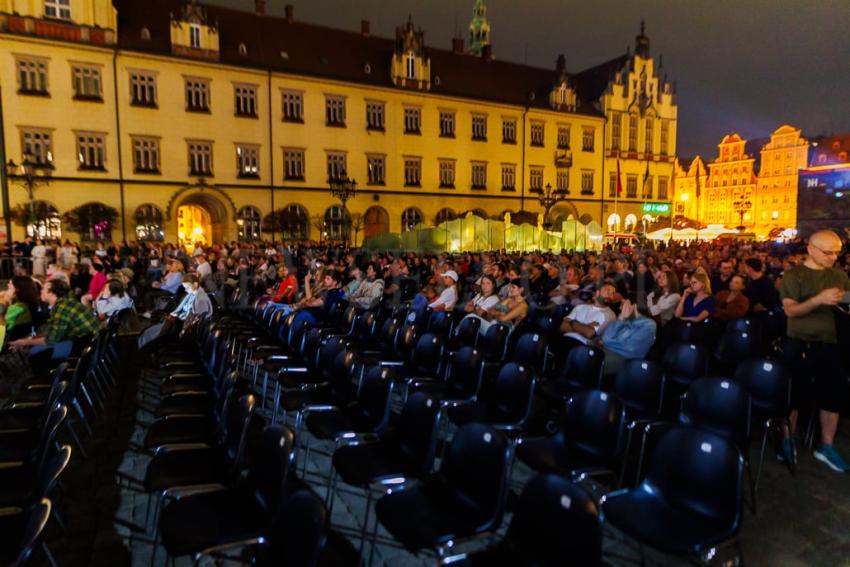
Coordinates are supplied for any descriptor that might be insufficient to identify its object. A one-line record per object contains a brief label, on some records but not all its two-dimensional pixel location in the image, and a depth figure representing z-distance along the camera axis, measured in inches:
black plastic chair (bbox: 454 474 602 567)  90.0
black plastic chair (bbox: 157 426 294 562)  107.7
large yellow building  983.0
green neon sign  1500.9
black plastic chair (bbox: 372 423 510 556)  110.0
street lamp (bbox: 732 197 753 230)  2777.6
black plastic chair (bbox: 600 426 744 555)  107.8
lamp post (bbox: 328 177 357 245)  899.4
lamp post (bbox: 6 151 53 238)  916.6
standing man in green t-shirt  168.7
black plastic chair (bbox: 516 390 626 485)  138.2
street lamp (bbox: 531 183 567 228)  1046.9
